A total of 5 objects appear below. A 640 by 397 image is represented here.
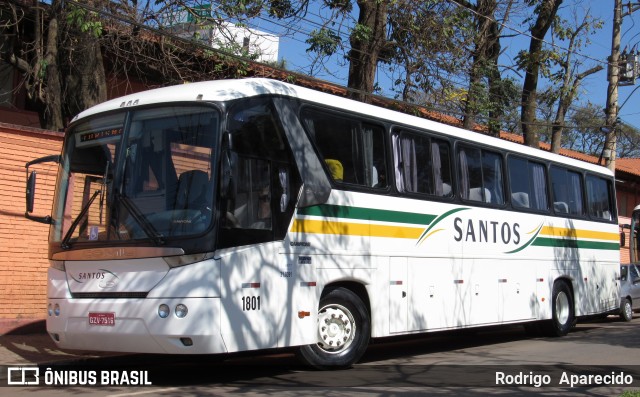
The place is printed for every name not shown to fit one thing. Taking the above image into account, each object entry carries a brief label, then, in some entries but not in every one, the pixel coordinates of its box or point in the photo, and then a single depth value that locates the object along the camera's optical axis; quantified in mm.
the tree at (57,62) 13734
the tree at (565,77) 22594
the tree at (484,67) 20031
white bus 8156
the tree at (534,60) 22047
